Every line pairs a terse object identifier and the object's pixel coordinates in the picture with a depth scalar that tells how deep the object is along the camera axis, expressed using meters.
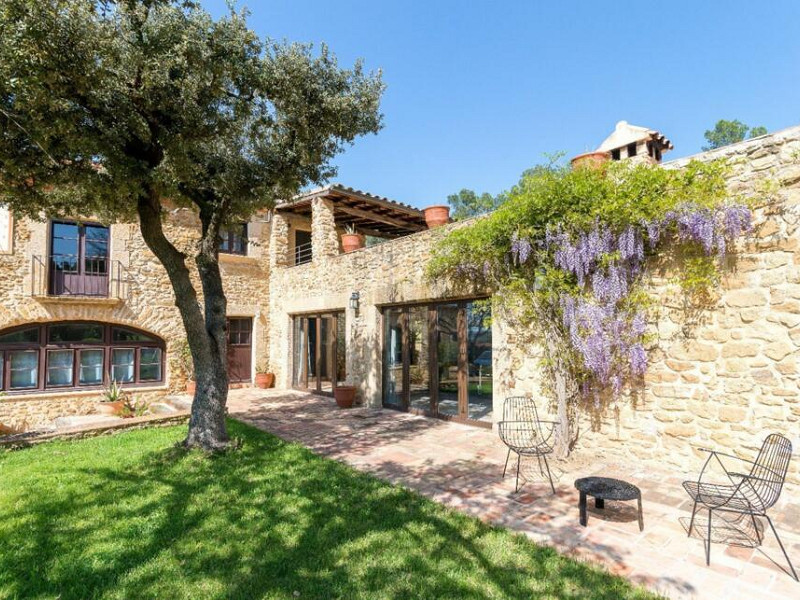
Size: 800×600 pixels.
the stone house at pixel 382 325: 4.16
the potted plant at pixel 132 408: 8.86
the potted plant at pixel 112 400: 9.52
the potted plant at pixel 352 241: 10.13
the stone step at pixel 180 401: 9.34
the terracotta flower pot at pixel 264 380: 12.12
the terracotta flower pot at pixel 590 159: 5.38
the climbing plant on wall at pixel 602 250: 4.43
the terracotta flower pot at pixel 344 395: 8.82
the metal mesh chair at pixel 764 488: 2.91
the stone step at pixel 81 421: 7.29
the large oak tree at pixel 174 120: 3.88
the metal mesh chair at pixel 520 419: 5.81
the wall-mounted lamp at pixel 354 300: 9.34
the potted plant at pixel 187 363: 11.20
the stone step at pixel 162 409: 8.95
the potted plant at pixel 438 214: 8.14
